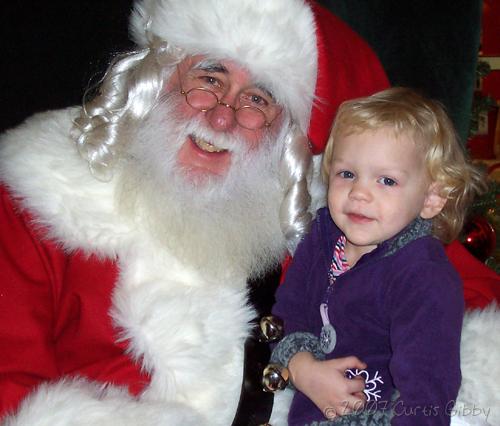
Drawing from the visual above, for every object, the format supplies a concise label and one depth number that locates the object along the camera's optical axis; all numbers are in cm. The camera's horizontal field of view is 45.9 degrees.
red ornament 249
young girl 124
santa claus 138
